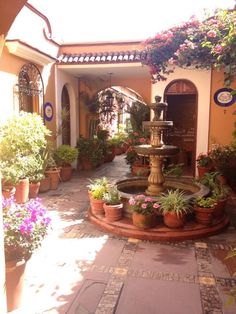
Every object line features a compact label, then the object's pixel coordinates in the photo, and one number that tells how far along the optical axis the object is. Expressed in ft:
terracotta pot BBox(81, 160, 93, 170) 35.37
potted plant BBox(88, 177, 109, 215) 18.07
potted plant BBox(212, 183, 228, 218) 17.07
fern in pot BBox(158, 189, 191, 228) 15.55
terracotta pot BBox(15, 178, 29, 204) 20.92
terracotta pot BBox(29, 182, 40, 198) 22.79
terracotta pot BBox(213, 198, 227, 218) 17.00
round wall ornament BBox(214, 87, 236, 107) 28.37
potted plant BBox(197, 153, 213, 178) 28.02
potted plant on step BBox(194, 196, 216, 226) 16.20
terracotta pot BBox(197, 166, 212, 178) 28.00
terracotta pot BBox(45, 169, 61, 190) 25.47
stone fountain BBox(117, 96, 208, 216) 17.57
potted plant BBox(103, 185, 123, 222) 16.94
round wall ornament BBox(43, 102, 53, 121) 28.19
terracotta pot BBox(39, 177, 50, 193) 24.85
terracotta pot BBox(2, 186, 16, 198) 19.76
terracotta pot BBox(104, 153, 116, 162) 41.04
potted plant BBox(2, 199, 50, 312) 9.41
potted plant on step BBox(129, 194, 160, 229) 15.67
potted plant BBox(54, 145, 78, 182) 27.71
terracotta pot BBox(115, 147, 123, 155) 48.86
